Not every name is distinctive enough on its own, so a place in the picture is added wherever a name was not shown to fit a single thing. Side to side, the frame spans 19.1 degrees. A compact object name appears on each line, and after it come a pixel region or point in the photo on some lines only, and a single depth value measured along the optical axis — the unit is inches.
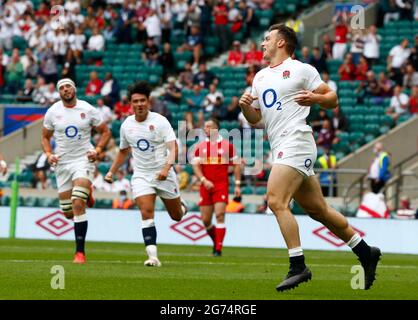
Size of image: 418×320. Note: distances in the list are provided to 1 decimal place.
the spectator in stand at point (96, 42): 1497.3
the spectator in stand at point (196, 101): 1320.1
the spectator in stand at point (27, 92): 1454.2
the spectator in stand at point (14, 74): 1494.8
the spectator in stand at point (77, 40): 1507.1
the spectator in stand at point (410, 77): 1241.4
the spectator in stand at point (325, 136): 1190.9
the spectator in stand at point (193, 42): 1434.5
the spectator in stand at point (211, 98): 1291.8
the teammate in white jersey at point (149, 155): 689.6
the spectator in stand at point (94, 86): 1404.9
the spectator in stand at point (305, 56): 1275.3
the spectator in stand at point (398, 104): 1218.6
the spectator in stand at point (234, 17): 1443.2
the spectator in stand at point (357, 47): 1309.1
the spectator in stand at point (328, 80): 1235.9
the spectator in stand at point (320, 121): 1209.9
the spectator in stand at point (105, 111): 1330.0
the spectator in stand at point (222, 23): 1437.0
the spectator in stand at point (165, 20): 1466.5
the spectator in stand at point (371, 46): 1304.1
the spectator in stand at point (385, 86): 1256.8
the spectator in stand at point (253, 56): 1346.0
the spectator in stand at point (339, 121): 1222.9
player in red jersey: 848.9
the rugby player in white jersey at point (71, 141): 724.7
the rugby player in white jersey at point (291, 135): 495.8
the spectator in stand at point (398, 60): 1264.8
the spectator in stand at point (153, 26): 1464.1
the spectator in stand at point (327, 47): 1318.9
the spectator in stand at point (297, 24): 1352.1
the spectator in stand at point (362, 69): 1290.6
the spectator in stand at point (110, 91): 1373.0
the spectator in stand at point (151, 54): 1448.1
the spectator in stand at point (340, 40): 1332.4
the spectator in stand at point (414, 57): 1250.6
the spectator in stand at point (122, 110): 1332.4
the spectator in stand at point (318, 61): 1289.4
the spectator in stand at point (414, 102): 1208.8
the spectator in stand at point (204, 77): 1350.9
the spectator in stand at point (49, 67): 1467.8
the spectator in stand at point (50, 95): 1409.9
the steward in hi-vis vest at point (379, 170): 1103.6
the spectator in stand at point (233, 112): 1272.1
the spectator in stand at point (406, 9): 1374.3
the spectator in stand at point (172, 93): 1355.8
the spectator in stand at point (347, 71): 1296.8
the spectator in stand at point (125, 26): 1497.7
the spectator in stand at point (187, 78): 1366.9
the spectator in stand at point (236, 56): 1384.1
